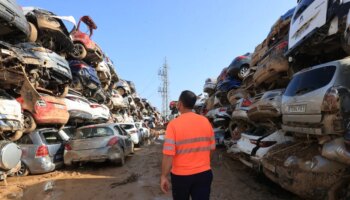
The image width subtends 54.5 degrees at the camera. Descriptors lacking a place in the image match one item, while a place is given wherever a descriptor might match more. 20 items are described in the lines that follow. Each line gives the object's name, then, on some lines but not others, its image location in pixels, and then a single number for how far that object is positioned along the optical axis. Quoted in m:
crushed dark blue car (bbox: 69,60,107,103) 15.31
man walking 3.53
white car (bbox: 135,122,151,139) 23.62
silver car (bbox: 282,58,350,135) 4.48
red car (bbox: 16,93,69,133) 10.09
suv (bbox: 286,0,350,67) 5.48
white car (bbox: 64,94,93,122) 12.97
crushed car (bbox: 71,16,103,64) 16.58
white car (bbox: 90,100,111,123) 14.74
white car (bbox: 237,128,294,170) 6.39
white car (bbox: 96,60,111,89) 19.53
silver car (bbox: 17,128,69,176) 9.48
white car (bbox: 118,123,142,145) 18.26
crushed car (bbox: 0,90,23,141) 8.02
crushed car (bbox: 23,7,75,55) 12.42
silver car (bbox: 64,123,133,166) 10.28
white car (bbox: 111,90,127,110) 23.36
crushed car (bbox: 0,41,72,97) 9.01
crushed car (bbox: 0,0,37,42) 8.30
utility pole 71.75
